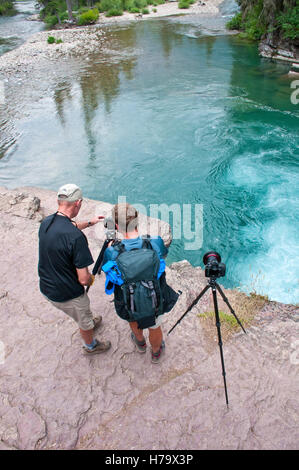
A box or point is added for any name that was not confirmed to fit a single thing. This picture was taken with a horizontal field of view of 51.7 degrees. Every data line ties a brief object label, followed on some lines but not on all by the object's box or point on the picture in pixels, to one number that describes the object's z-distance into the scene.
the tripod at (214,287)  2.89
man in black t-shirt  2.57
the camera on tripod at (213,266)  2.89
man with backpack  2.57
